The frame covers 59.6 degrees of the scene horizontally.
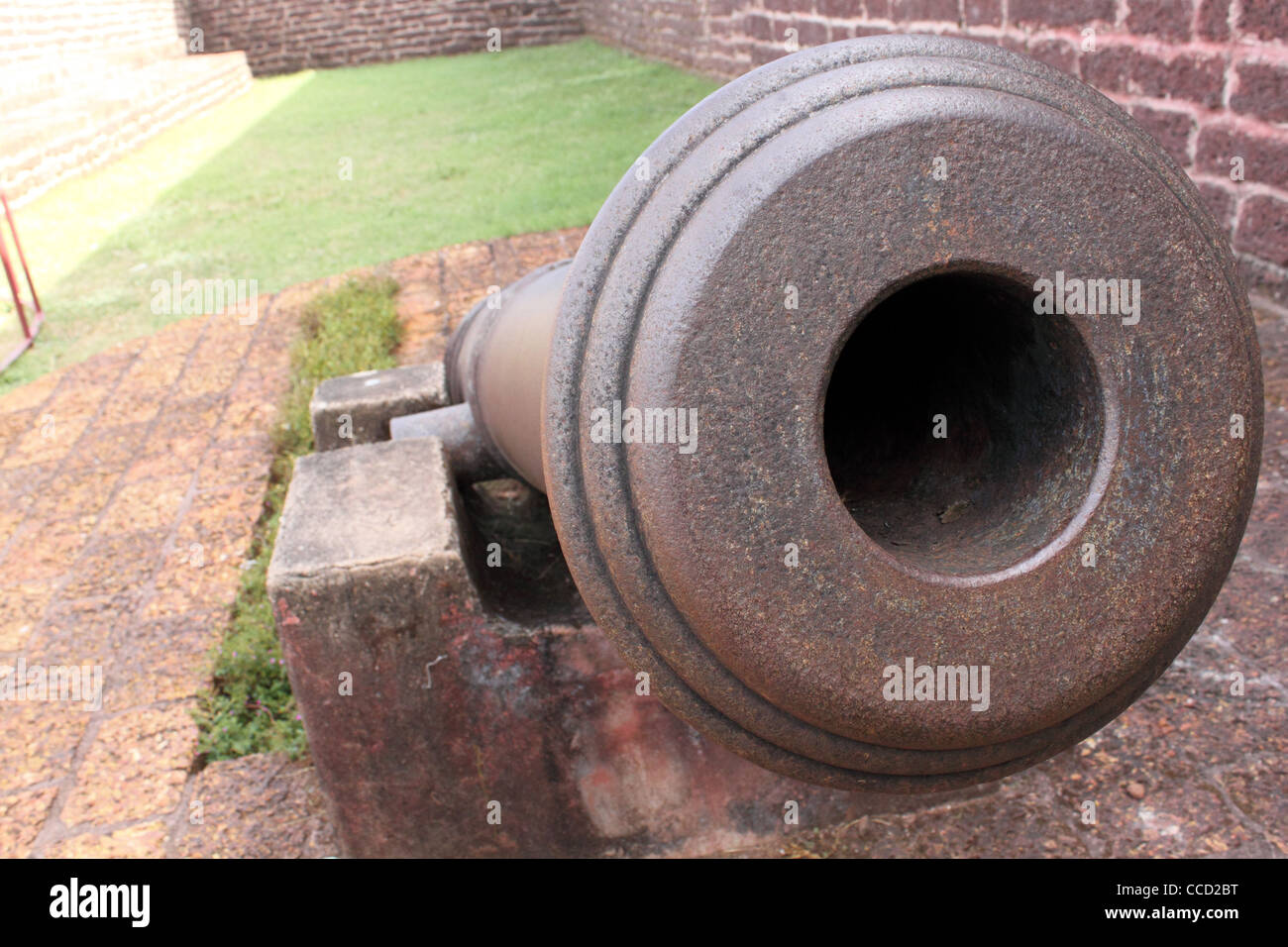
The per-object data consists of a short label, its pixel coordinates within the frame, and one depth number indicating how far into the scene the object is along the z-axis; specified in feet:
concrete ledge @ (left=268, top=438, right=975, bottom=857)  6.73
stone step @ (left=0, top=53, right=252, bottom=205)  28.02
